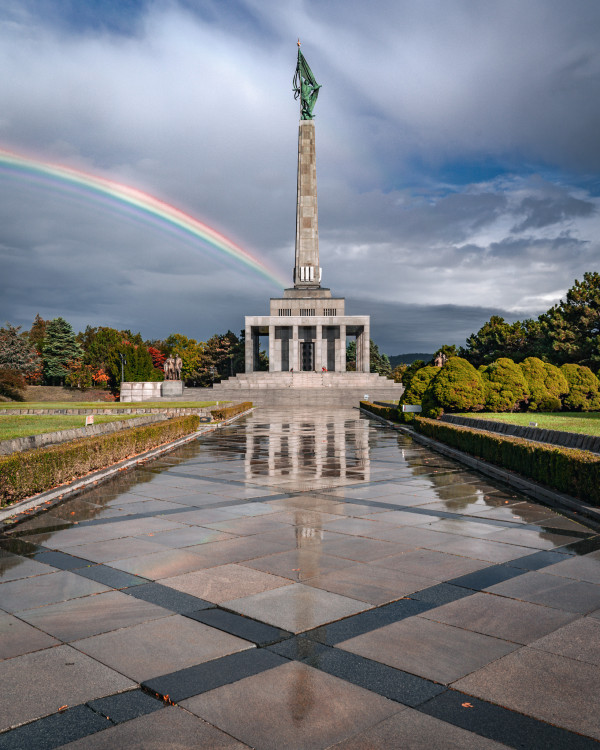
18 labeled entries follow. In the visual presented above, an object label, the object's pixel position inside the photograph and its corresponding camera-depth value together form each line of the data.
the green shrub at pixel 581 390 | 24.59
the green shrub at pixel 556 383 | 24.19
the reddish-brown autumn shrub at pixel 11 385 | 48.30
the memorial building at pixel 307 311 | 67.12
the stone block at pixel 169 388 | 49.91
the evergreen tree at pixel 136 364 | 64.50
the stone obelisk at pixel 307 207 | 67.12
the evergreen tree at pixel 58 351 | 74.62
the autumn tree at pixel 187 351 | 96.00
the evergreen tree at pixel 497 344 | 58.69
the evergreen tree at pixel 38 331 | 93.25
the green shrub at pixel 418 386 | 26.25
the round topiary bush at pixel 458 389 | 22.95
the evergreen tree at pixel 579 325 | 44.16
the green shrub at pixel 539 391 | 23.88
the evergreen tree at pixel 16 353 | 60.78
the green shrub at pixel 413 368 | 37.19
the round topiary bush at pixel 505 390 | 23.55
